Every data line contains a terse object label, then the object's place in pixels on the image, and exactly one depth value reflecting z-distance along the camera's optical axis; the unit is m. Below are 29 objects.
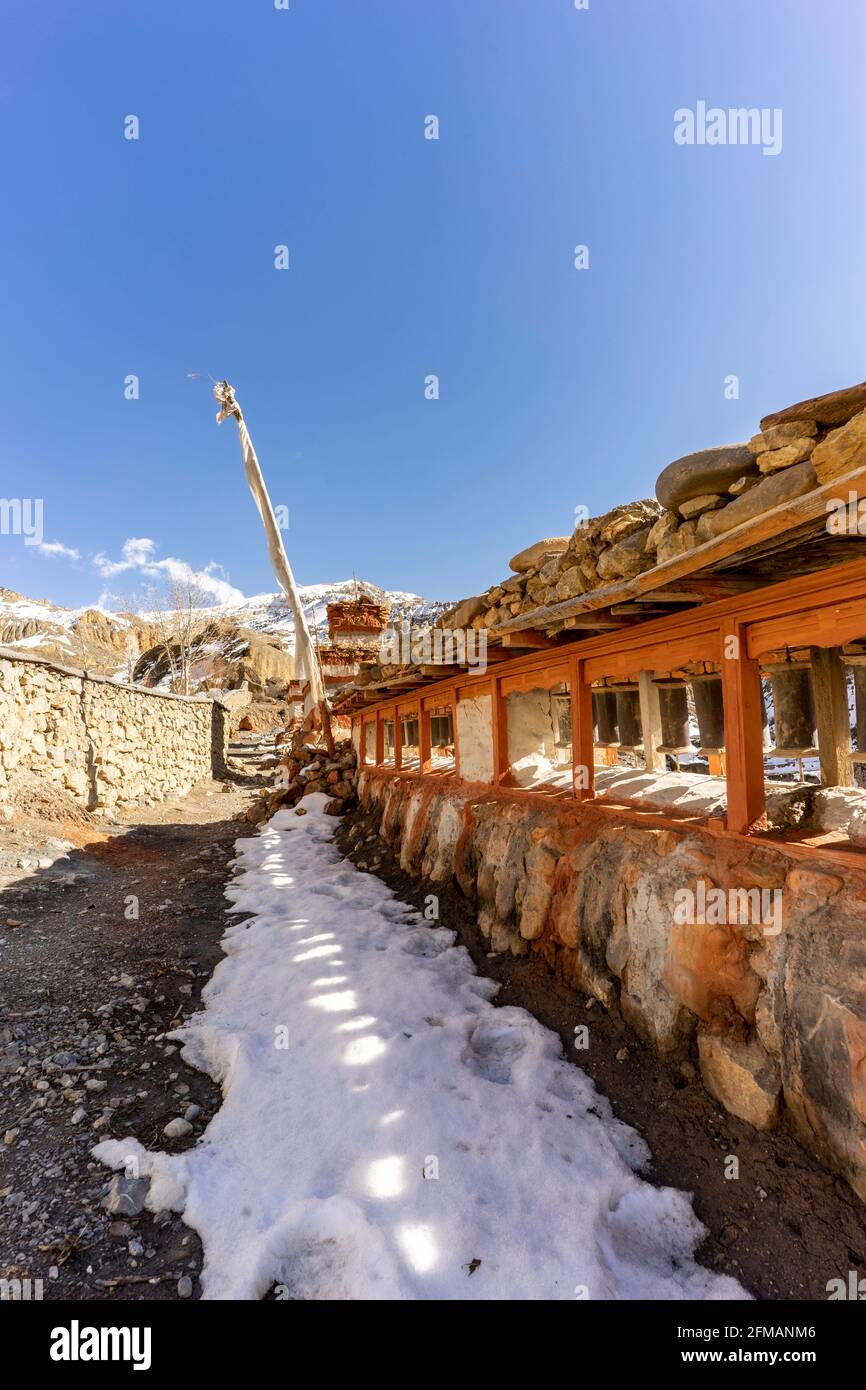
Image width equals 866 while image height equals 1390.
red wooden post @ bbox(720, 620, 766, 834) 3.12
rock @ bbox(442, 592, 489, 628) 5.52
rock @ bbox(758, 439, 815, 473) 2.27
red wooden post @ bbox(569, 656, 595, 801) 4.61
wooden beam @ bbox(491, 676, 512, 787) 5.94
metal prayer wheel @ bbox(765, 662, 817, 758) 4.61
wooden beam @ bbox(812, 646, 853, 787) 4.29
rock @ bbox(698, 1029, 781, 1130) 2.62
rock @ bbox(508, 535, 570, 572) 4.75
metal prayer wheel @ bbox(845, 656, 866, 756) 4.73
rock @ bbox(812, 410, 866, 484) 1.96
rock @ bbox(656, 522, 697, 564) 2.77
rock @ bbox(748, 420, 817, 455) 2.28
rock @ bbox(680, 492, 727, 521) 2.70
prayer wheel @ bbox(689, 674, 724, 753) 5.07
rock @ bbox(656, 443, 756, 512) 2.64
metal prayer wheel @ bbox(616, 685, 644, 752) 7.88
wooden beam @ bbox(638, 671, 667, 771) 7.53
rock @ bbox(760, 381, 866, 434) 2.11
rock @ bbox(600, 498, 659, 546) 3.49
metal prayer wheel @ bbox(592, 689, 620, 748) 9.25
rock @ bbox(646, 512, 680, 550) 2.94
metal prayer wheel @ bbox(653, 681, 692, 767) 6.22
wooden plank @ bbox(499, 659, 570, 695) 4.99
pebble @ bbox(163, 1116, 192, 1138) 2.99
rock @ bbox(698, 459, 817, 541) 2.23
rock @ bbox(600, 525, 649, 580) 3.26
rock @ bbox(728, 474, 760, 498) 2.54
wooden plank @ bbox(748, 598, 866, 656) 2.55
